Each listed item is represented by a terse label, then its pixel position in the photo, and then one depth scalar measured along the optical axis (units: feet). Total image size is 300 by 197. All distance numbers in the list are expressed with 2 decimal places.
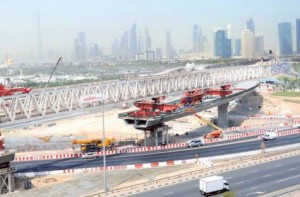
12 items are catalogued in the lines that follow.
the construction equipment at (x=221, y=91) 364.38
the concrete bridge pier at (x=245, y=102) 460.55
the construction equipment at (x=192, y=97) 333.62
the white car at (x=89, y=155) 253.65
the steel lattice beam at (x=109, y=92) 213.05
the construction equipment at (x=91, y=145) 275.59
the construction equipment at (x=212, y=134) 305.12
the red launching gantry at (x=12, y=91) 228.90
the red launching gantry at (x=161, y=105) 292.34
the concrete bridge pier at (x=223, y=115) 374.43
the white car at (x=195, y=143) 276.21
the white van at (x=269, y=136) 274.67
